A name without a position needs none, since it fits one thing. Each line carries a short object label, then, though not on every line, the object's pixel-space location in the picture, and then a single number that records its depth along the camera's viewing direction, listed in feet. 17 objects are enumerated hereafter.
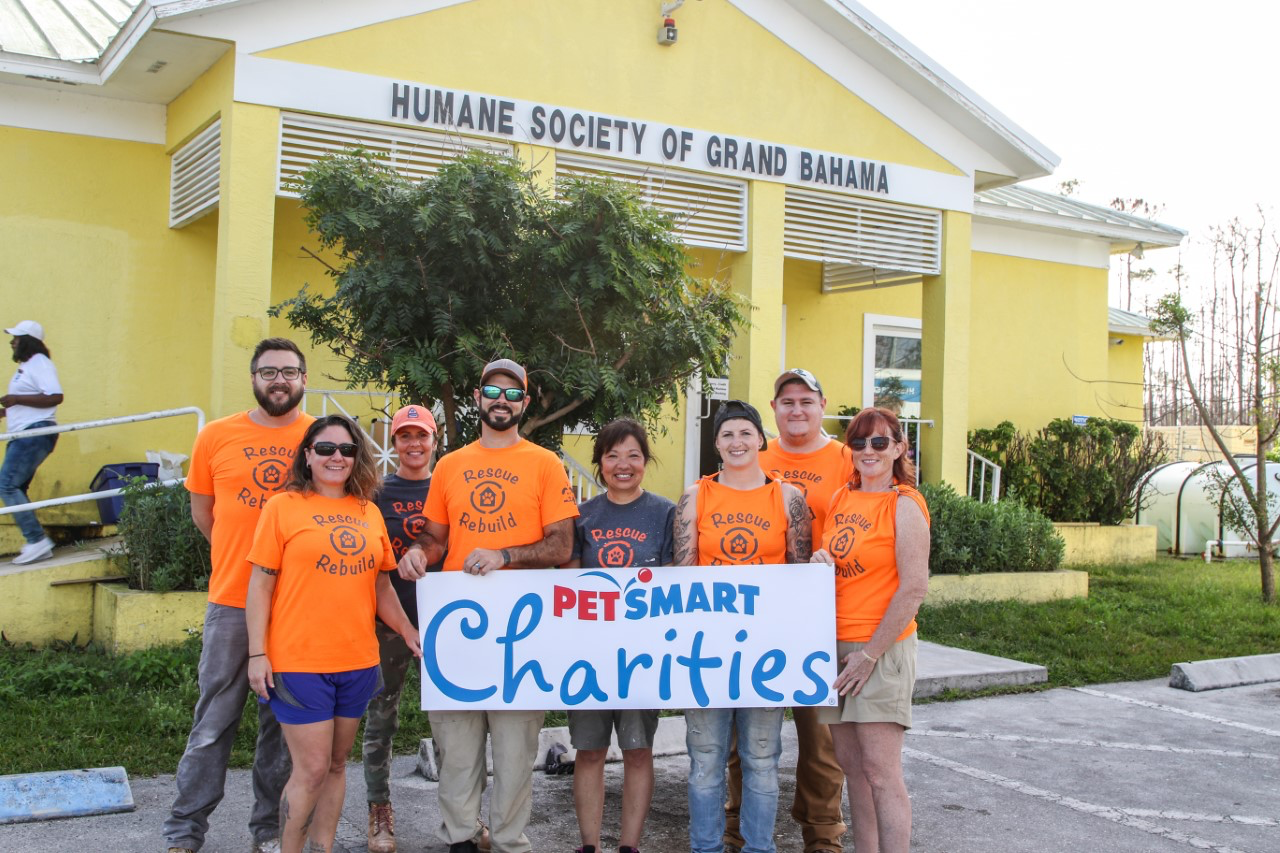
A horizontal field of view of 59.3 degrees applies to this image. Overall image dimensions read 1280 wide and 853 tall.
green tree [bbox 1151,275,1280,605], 35.53
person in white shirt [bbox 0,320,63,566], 25.52
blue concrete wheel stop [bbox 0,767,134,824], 15.53
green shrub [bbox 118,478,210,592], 23.71
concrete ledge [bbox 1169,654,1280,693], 25.81
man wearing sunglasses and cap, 13.87
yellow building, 28.09
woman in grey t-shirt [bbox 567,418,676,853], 13.98
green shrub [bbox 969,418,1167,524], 43.52
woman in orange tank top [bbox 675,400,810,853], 13.55
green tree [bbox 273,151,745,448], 22.39
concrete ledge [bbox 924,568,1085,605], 32.53
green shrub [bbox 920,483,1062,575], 33.14
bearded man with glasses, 13.80
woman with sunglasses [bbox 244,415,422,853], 12.71
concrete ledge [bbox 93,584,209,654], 23.08
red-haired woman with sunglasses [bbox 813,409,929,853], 12.98
